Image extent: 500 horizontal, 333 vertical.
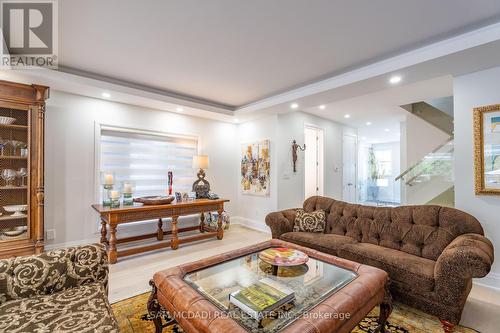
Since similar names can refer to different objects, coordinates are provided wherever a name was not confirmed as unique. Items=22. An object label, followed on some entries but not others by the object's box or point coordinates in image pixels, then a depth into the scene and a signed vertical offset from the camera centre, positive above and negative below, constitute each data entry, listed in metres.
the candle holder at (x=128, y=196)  3.51 -0.41
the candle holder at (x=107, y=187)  3.36 -0.27
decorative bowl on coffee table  1.88 -0.75
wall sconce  4.93 +0.33
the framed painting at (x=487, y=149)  2.54 +0.20
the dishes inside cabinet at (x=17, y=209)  2.75 -0.47
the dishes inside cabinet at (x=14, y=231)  2.75 -0.73
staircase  3.76 -0.04
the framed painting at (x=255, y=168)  4.82 +0.00
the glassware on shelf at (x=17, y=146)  2.83 +0.29
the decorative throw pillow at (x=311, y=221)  3.11 -0.72
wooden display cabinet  2.75 -0.04
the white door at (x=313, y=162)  5.86 +0.15
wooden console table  3.10 -0.71
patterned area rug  1.80 -1.25
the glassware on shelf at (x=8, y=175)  2.74 -0.07
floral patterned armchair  1.19 -0.77
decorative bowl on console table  3.52 -0.48
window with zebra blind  3.92 +0.19
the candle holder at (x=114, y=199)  3.31 -0.43
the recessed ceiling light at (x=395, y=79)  2.88 +1.11
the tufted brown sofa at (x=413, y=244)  1.76 -0.79
